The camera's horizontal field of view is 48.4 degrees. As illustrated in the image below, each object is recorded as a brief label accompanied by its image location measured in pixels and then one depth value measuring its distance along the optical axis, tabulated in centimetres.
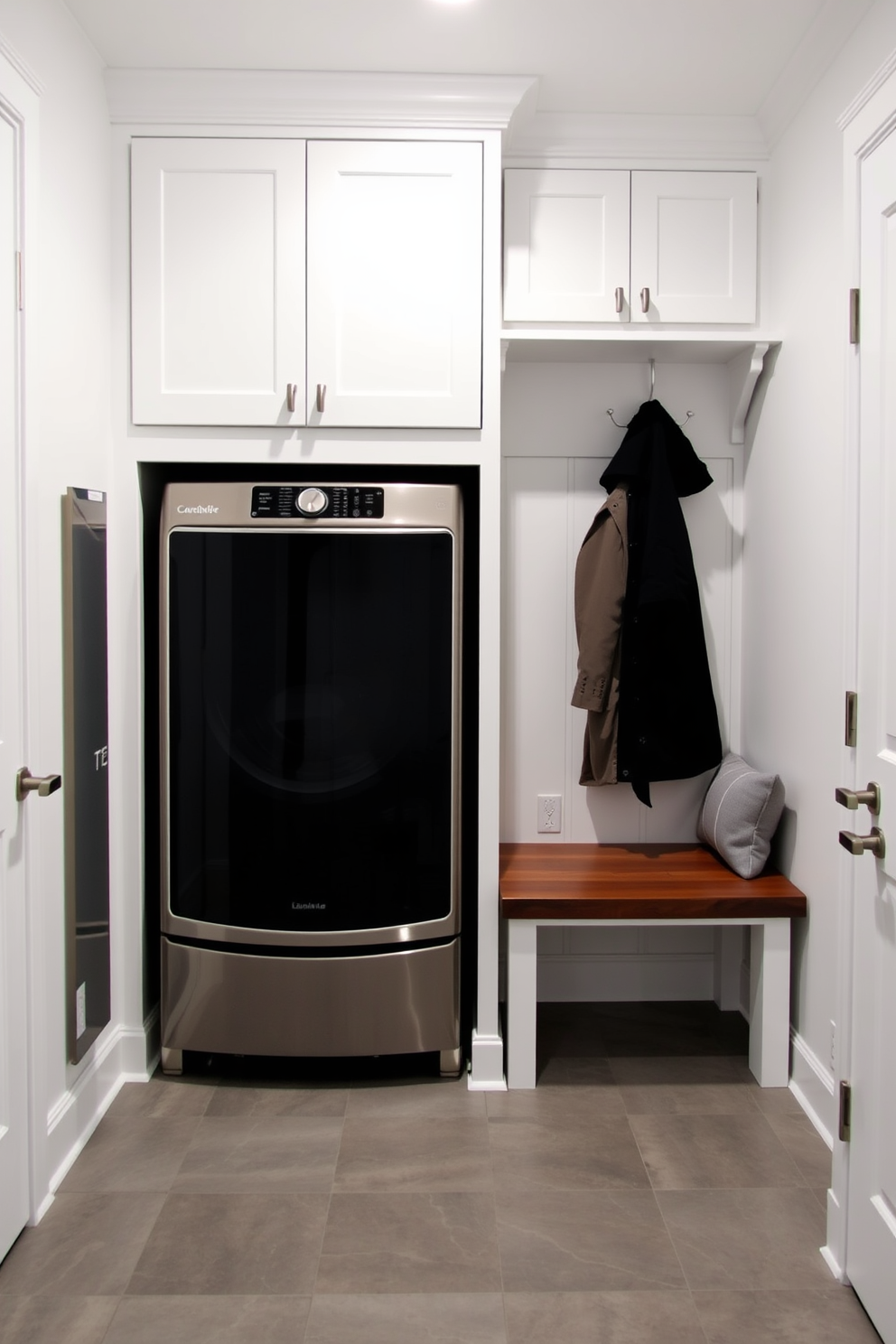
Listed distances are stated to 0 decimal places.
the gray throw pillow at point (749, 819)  261
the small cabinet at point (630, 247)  267
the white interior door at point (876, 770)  166
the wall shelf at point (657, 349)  263
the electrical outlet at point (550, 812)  297
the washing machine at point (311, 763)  246
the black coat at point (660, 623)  271
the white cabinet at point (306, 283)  243
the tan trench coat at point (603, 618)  274
